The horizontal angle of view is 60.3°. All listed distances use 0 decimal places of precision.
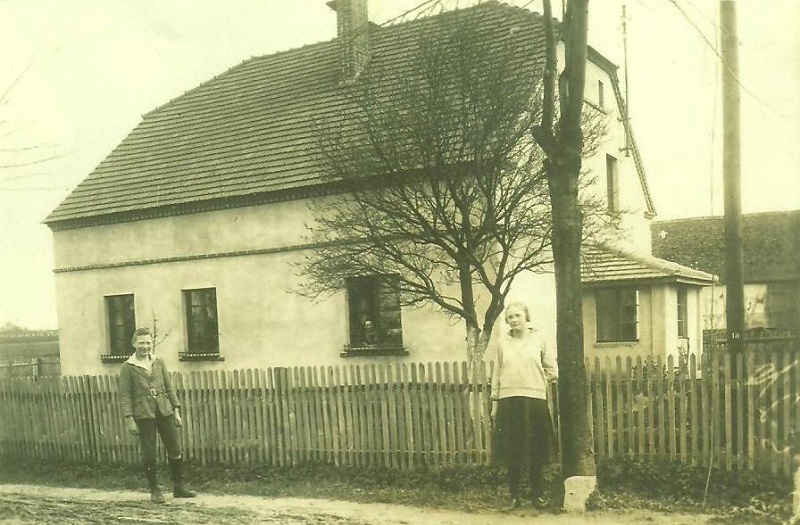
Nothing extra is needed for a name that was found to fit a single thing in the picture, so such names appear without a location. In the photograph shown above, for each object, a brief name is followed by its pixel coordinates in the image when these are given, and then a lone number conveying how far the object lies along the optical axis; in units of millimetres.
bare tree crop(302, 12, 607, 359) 8195
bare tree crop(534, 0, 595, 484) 6172
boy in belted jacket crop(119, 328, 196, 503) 7207
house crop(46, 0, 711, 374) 13367
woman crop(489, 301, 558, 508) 6223
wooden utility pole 9055
